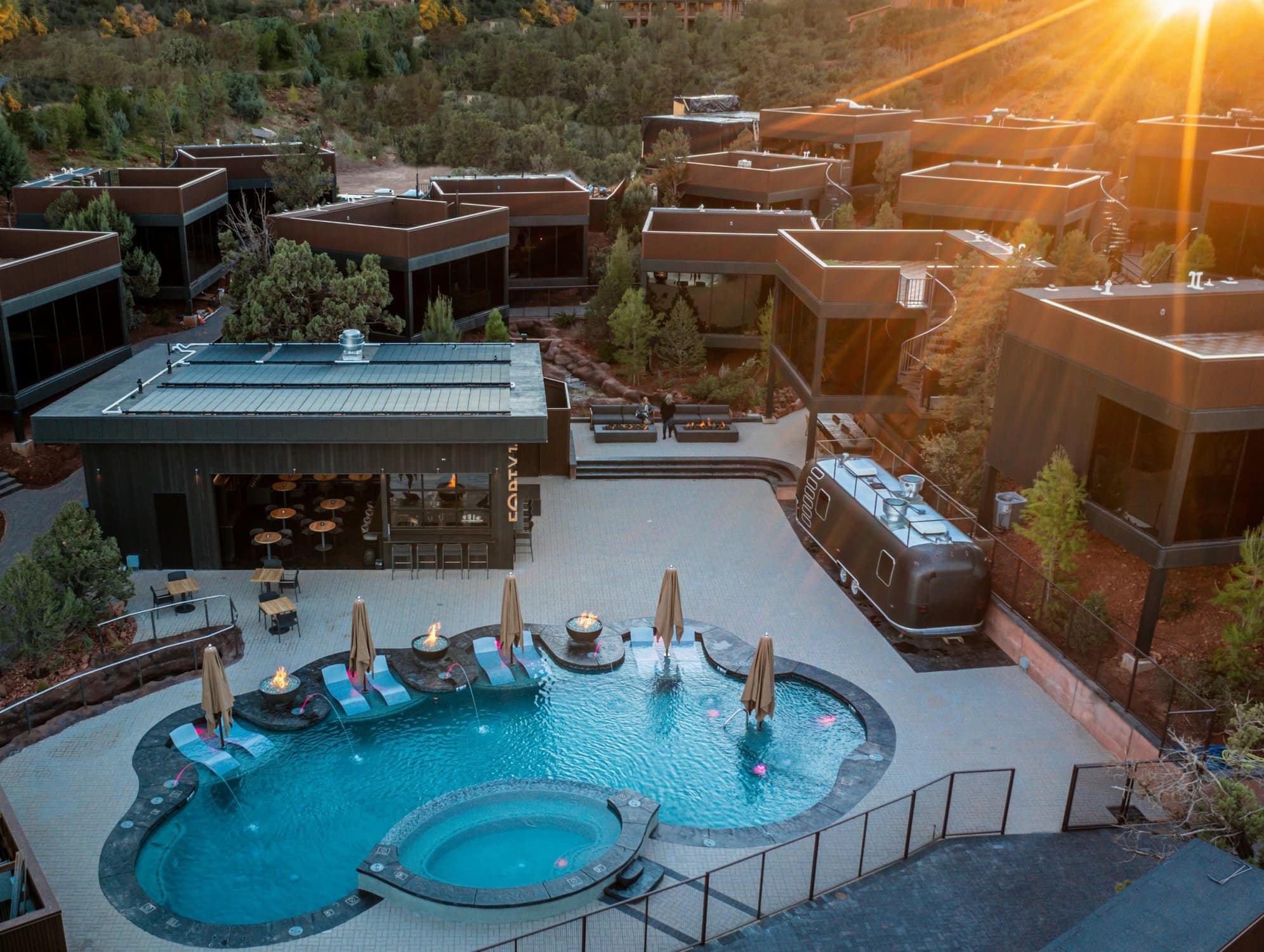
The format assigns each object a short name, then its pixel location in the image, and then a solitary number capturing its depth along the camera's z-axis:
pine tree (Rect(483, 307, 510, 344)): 32.84
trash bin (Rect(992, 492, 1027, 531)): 23.44
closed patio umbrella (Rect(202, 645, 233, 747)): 16.53
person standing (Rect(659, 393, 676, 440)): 31.59
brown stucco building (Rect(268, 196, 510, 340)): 34.53
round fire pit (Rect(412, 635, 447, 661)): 19.73
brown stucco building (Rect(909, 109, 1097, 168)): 45.75
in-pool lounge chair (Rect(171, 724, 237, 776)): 16.67
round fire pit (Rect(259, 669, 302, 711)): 18.31
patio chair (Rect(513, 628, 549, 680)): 19.67
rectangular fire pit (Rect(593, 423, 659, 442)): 30.64
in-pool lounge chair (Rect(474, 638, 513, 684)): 19.36
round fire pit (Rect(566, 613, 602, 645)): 20.19
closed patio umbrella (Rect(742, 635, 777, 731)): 17.47
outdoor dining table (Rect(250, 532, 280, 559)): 22.86
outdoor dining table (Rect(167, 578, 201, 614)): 21.05
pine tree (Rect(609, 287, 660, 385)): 35.12
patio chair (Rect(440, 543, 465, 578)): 23.48
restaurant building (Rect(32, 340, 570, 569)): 22.44
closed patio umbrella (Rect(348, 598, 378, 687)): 18.42
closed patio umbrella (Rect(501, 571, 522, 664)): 19.52
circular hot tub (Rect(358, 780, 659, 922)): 13.77
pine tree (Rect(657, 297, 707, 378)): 35.25
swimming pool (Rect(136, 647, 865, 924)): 14.78
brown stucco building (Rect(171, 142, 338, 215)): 48.06
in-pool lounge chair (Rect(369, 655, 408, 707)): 18.75
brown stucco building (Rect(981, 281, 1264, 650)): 16.86
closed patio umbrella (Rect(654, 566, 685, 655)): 19.78
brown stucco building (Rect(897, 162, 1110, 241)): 35.97
